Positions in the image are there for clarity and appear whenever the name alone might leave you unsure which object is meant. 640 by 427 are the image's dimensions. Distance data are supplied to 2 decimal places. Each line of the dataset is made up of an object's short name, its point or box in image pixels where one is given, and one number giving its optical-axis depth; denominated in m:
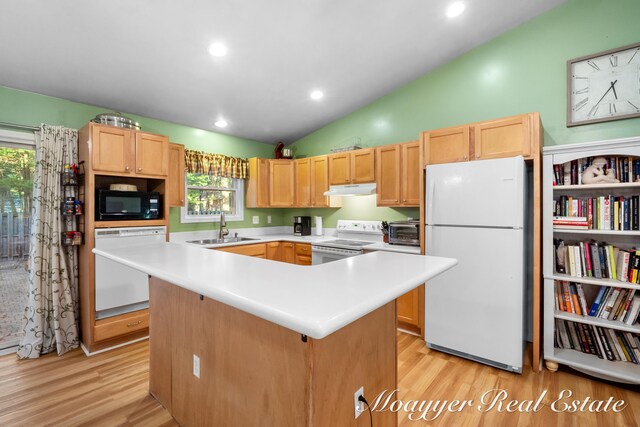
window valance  3.82
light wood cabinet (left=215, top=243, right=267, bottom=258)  3.56
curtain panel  2.64
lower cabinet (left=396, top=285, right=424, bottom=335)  2.92
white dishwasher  2.71
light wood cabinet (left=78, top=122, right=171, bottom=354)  2.68
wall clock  2.39
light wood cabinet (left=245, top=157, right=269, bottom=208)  4.32
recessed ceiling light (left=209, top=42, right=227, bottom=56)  2.46
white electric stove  3.49
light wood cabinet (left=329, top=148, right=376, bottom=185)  3.61
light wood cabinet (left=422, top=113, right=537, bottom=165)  2.37
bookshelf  2.17
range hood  3.51
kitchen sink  3.88
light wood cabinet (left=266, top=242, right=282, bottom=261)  4.03
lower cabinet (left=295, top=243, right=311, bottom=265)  3.89
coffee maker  4.54
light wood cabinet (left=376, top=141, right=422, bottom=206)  3.19
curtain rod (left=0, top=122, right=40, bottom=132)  2.60
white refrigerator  2.30
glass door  2.73
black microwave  2.76
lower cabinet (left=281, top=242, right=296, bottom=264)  4.05
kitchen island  0.90
